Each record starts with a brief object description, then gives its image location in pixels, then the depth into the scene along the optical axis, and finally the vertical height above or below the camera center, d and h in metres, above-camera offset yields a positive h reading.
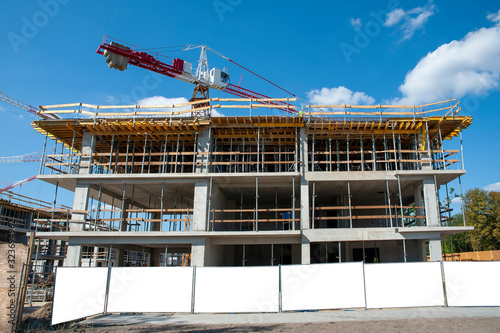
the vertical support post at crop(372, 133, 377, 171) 23.02 +6.35
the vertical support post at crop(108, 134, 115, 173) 23.42 +7.13
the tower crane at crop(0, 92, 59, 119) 79.71 +31.91
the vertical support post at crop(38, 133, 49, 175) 23.52 +5.81
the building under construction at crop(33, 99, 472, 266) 21.81 +4.96
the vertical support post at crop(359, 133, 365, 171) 22.81 +7.09
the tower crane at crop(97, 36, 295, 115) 35.91 +23.31
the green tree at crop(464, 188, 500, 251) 48.41 +5.74
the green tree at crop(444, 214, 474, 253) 64.19 +3.09
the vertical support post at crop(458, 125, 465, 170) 21.85 +6.43
